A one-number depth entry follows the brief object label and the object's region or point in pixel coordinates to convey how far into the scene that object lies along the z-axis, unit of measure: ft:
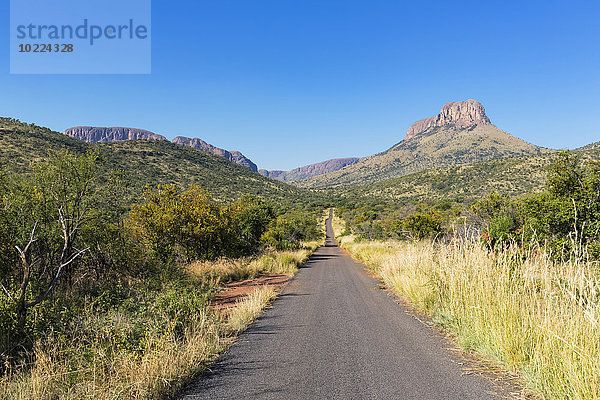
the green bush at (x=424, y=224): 87.11
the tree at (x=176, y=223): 49.85
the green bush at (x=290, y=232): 92.07
